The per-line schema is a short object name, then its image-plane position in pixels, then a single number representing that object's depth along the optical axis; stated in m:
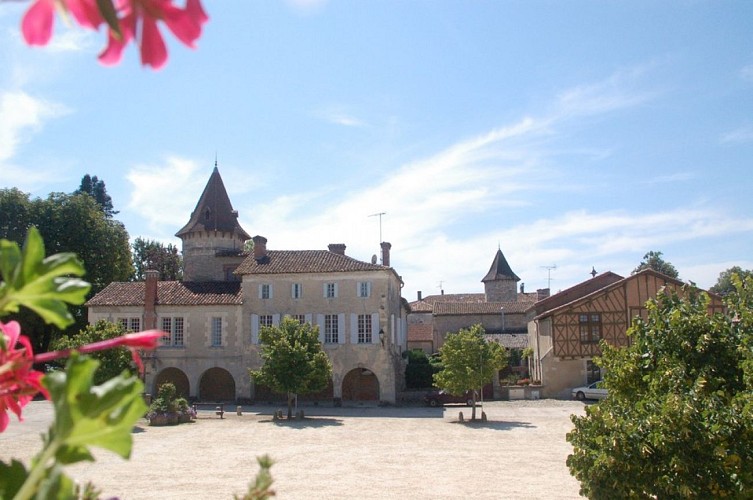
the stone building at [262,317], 35.44
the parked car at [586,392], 36.19
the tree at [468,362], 29.06
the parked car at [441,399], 36.16
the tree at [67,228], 43.84
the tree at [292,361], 29.92
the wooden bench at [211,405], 33.45
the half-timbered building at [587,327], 37.62
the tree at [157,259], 60.81
